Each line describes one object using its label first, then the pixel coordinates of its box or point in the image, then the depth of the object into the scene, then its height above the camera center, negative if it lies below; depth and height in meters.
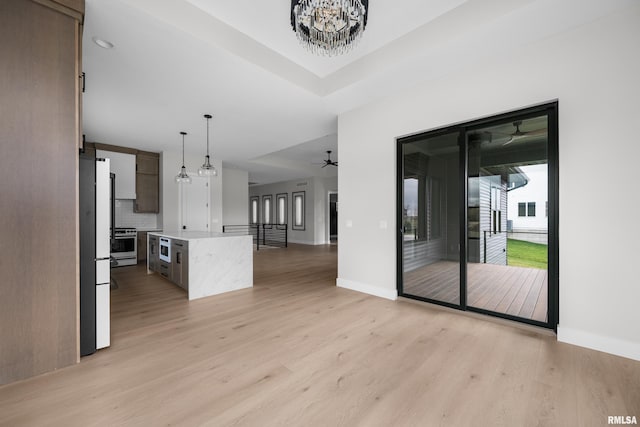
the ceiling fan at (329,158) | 7.29 +1.64
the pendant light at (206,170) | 4.46 +0.72
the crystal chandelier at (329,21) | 1.86 +1.41
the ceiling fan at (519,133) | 2.60 +0.80
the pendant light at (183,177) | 4.87 +0.65
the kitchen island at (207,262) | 3.54 -0.71
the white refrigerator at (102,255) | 2.13 -0.34
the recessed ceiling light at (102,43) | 2.34 +1.54
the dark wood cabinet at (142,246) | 6.29 -0.80
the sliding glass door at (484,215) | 2.56 -0.04
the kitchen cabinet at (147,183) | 6.42 +0.75
